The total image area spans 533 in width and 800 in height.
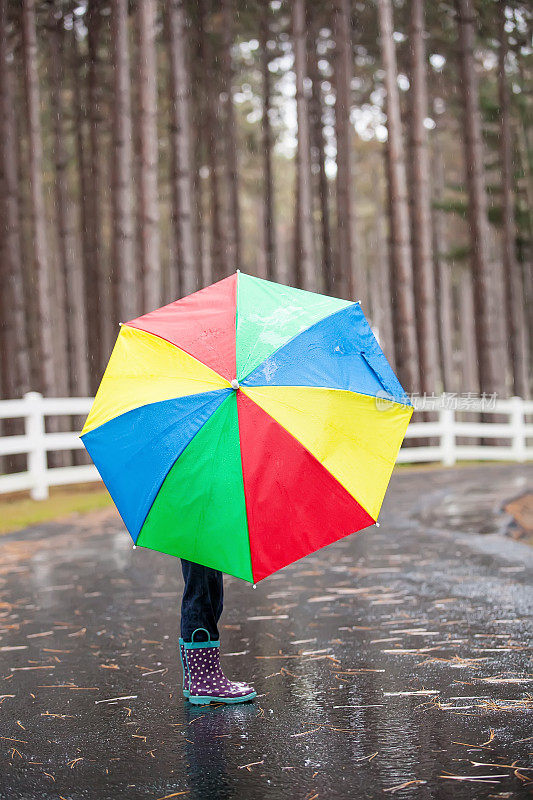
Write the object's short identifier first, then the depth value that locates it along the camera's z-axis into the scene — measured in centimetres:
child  441
